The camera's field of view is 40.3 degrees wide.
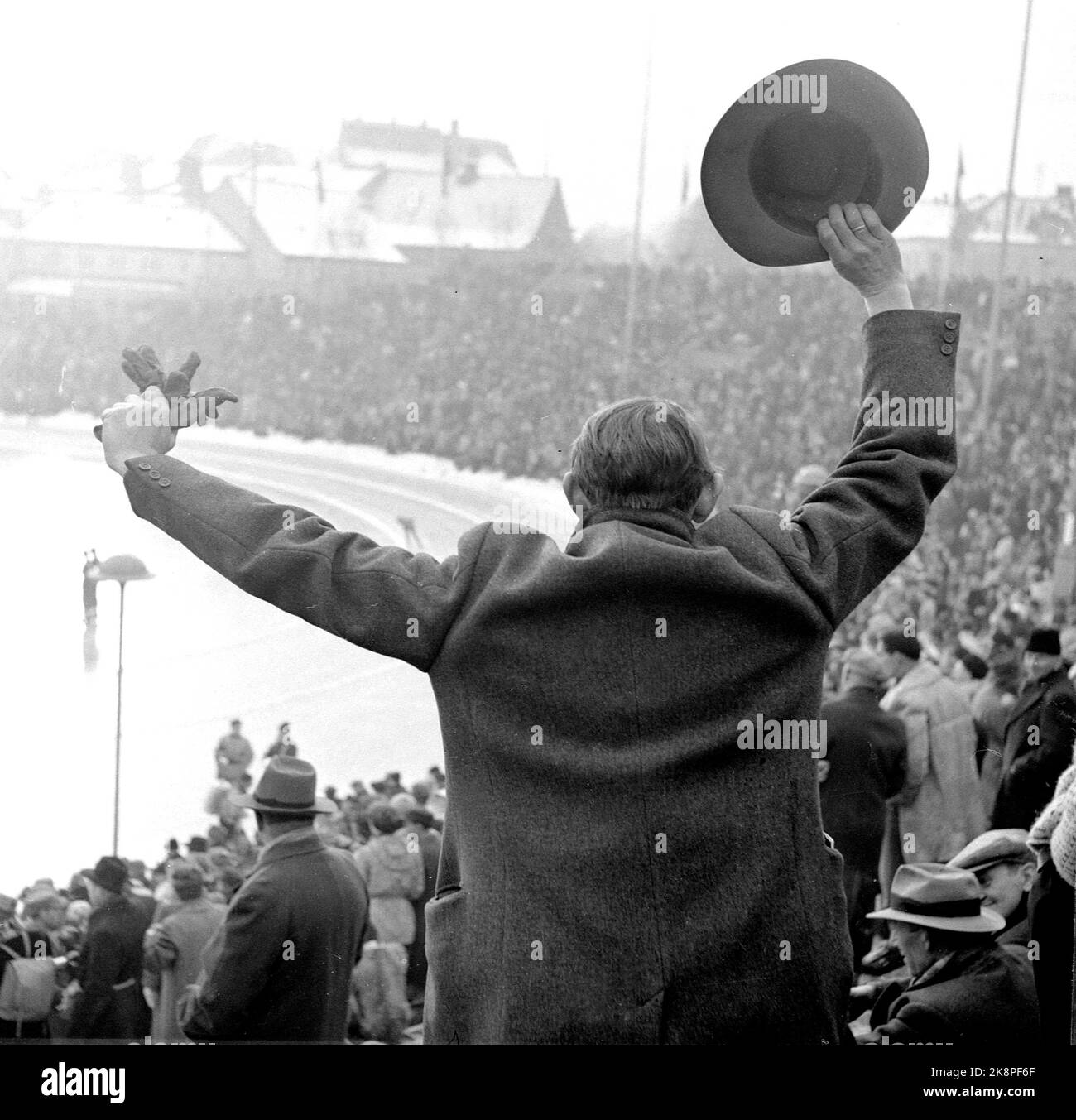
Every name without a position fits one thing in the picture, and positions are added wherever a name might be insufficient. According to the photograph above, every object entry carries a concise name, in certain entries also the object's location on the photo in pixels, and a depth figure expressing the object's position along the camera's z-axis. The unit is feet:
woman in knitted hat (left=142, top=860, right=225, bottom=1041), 10.64
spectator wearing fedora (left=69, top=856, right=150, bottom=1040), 10.48
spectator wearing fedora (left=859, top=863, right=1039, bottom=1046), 6.52
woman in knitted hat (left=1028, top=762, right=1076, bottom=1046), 6.05
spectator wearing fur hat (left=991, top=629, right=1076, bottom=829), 12.67
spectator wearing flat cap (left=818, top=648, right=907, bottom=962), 12.73
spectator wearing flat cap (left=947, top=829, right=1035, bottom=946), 8.75
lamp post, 12.10
